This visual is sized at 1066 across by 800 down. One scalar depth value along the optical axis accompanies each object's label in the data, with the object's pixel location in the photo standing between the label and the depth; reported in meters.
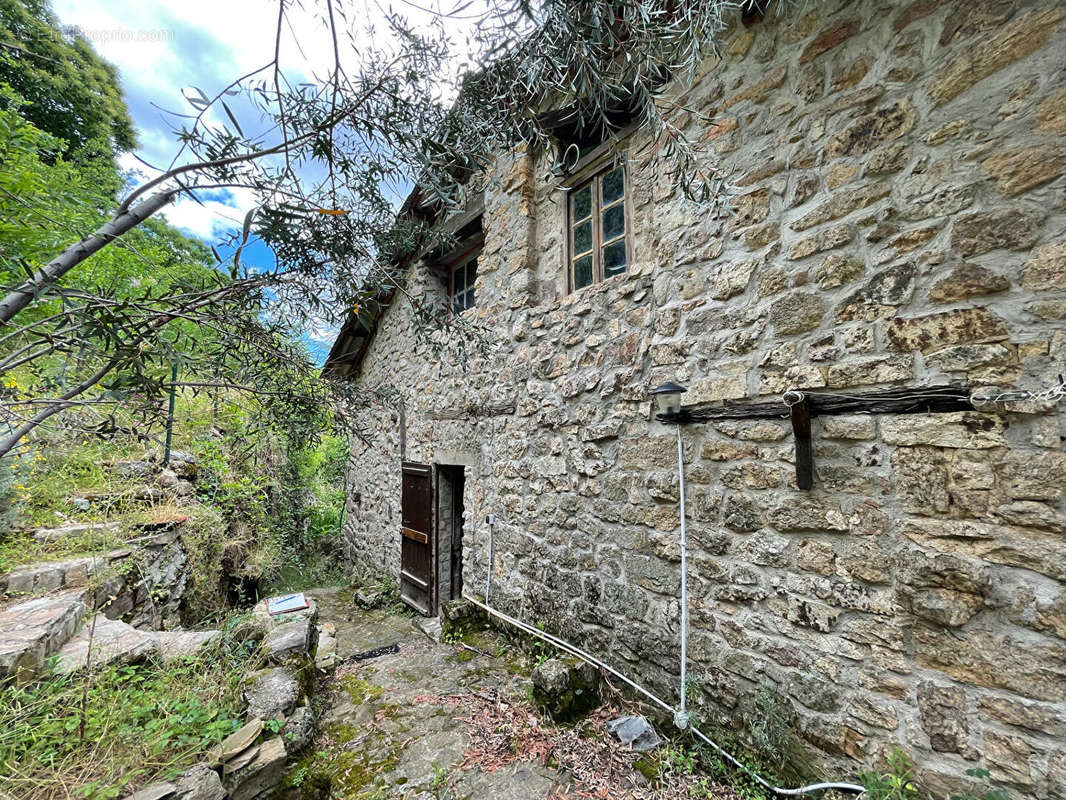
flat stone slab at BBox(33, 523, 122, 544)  3.20
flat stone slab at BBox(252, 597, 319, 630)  2.99
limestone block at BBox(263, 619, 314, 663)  2.63
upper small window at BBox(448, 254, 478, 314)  4.84
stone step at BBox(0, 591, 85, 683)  1.94
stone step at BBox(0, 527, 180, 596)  2.67
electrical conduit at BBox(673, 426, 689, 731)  2.14
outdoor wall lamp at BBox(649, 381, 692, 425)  2.17
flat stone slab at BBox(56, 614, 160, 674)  2.12
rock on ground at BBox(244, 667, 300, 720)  2.21
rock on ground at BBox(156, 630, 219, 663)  2.39
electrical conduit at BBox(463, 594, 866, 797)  1.69
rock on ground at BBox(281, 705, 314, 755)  2.18
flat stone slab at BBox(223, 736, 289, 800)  1.80
